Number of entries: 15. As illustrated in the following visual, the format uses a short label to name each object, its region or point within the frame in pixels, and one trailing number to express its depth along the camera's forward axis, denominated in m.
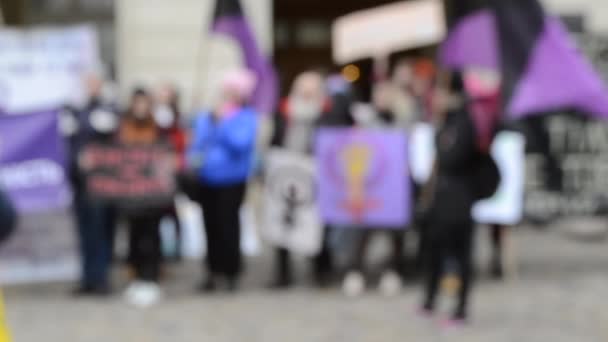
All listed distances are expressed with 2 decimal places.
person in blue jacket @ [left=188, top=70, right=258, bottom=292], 9.95
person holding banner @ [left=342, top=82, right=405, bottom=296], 10.11
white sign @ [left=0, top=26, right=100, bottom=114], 10.84
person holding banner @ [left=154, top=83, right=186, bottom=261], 10.66
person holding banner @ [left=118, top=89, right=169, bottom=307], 9.86
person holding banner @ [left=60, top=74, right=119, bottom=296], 9.92
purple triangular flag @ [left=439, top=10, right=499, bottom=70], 8.77
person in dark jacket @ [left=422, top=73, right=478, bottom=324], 8.38
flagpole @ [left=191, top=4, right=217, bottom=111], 14.15
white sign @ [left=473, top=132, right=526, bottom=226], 10.55
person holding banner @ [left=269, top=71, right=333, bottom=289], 10.12
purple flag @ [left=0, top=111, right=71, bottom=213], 9.95
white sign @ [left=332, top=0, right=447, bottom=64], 11.77
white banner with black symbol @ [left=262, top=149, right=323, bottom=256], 10.20
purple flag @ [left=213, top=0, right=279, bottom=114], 10.52
